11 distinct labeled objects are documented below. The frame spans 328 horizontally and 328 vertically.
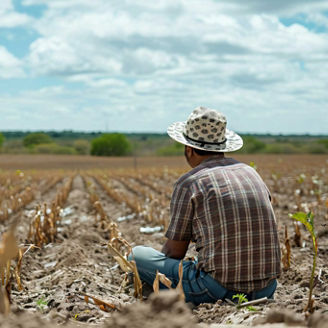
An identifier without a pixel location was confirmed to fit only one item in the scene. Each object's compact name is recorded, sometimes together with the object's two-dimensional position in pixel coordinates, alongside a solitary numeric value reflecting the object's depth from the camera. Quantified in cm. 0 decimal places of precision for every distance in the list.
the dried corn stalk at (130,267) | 351
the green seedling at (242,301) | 280
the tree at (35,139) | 9931
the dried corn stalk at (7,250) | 202
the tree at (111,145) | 8662
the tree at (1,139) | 10138
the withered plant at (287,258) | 457
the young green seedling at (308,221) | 256
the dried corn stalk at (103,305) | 290
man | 327
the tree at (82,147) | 8488
